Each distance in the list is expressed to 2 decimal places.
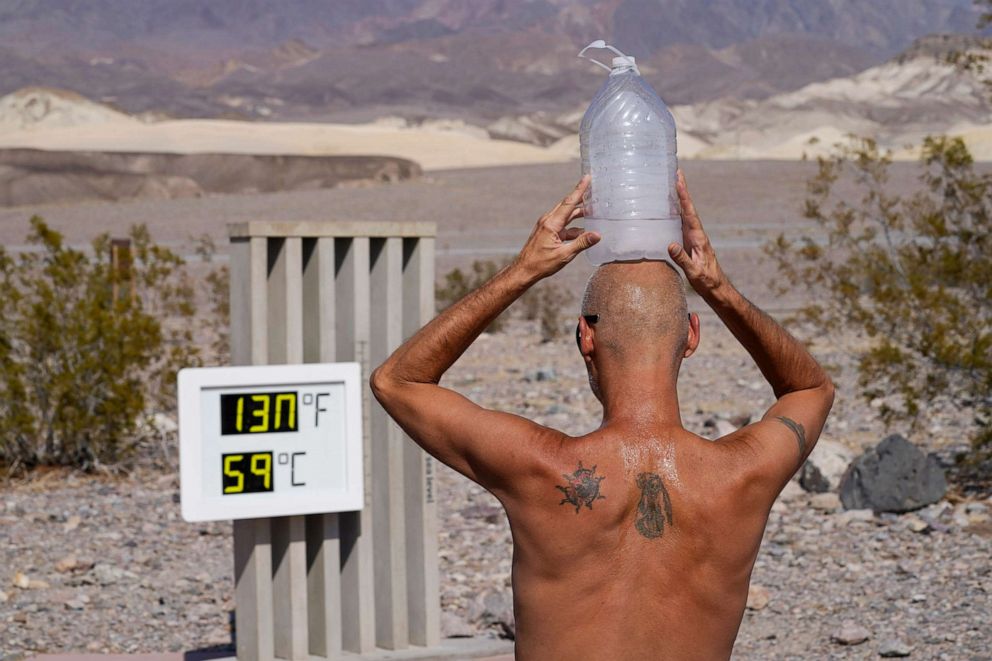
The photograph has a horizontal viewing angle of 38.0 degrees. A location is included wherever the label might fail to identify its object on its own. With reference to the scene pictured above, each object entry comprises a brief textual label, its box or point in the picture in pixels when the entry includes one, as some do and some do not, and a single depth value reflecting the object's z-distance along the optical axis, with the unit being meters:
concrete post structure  5.38
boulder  7.77
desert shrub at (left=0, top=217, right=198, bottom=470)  9.11
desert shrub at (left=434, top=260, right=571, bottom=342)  16.31
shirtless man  2.83
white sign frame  5.12
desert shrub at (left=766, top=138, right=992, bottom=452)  8.29
